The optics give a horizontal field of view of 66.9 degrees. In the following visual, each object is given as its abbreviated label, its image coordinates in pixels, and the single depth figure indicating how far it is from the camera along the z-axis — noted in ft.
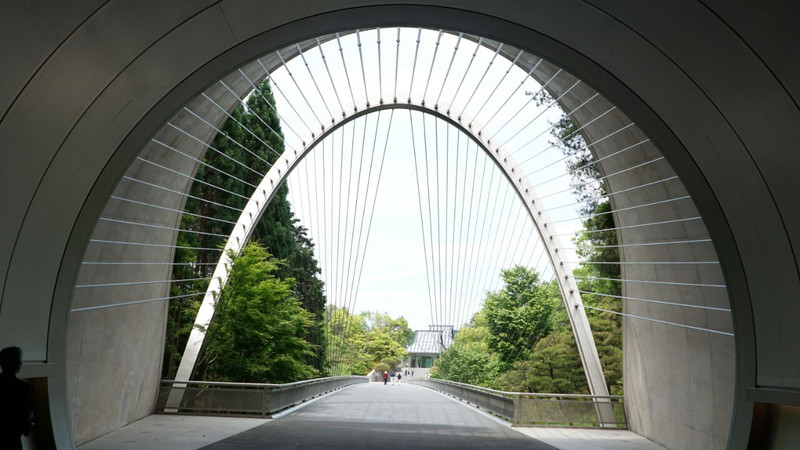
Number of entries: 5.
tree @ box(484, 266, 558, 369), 95.55
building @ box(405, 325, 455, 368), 370.12
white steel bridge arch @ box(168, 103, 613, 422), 53.26
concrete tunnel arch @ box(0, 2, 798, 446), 19.60
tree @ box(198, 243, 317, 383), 57.77
